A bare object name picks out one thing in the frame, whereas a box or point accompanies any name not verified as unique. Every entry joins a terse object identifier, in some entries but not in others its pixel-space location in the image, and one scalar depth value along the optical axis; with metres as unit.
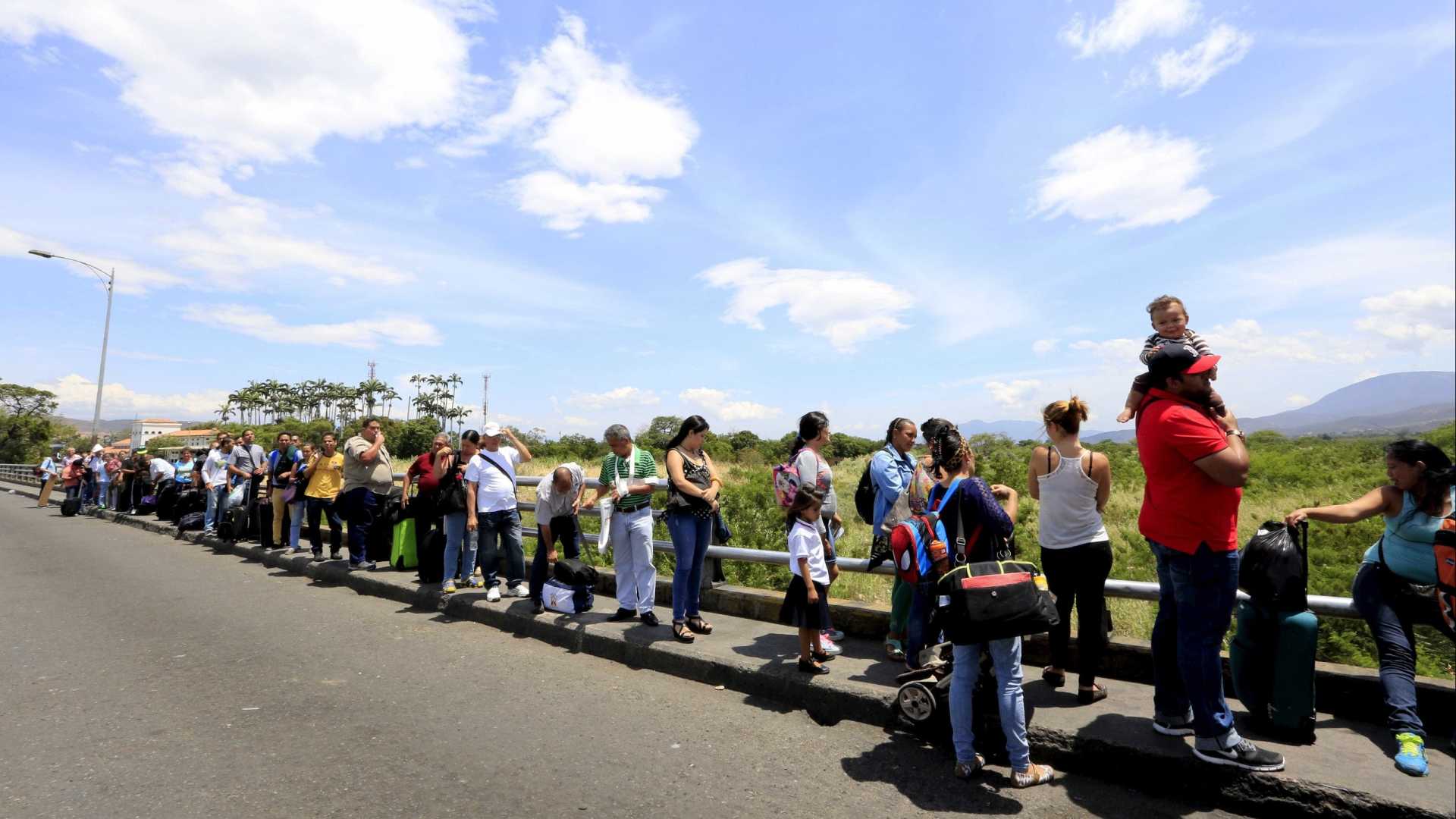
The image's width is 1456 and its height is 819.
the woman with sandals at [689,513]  5.96
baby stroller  4.04
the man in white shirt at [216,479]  13.61
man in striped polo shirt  6.48
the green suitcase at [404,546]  9.32
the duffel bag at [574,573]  6.94
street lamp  26.64
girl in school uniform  4.90
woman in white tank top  4.30
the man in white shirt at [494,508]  7.73
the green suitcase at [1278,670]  3.66
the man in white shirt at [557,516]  7.07
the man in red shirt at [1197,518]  3.41
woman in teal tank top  3.75
